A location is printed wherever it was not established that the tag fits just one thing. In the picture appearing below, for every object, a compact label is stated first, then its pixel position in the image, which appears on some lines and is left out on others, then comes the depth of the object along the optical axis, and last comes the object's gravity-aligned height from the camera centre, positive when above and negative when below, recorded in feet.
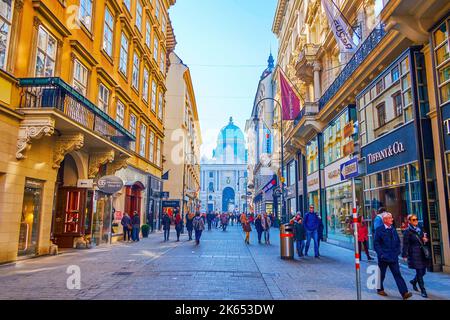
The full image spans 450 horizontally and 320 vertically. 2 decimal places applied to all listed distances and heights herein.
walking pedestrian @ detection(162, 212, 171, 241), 75.21 -0.61
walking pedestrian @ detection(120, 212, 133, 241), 71.10 -1.17
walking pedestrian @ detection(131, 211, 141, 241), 72.43 -1.37
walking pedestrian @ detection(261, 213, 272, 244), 70.13 -0.66
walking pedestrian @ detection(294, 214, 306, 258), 49.14 -1.73
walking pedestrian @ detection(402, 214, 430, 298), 25.13 -2.06
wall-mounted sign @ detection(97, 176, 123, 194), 53.72 +5.06
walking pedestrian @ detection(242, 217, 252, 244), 70.63 -1.24
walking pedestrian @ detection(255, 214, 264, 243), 74.34 -0.90
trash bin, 46.01 -2.82
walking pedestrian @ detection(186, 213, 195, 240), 76.28 -0.19
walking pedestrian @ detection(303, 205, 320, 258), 48.75 -0.56
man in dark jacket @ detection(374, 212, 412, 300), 25.06 -1.69
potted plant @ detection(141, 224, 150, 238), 83.51 -2.22
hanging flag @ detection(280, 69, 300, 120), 74.33 +23.72
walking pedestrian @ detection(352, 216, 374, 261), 45.00 -1.68
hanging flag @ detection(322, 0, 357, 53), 51.85 +25.99
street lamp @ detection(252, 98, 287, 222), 75.82 +2.69
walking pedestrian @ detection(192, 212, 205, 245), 66.44 -1.03
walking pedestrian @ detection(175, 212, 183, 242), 74.33 -0.60
